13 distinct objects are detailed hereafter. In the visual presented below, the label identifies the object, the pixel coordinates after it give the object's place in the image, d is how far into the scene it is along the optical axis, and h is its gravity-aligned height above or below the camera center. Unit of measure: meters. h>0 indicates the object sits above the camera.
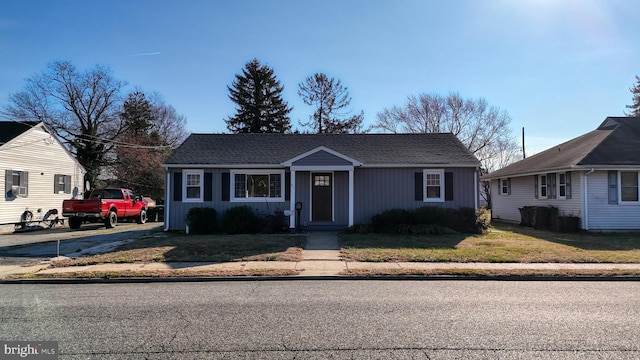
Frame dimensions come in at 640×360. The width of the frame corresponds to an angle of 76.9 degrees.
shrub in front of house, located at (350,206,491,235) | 15.72 -1.01
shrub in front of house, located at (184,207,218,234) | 15.80 -1.04
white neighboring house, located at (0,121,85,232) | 20.27 +1.23
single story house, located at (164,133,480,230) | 16.72 +0.34
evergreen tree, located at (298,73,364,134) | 42.16 +9.12
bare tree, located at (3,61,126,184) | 34.47 +6.20
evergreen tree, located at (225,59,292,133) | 43.78 +9.91
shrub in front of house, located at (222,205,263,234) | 15.71 -1.07
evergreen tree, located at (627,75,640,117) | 41.16 +9.64
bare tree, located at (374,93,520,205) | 39.41 +6.93
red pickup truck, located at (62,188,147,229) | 19.34 -0.70
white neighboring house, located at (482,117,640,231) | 16.19 +0.66
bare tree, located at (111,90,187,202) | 35.53 +4.16
